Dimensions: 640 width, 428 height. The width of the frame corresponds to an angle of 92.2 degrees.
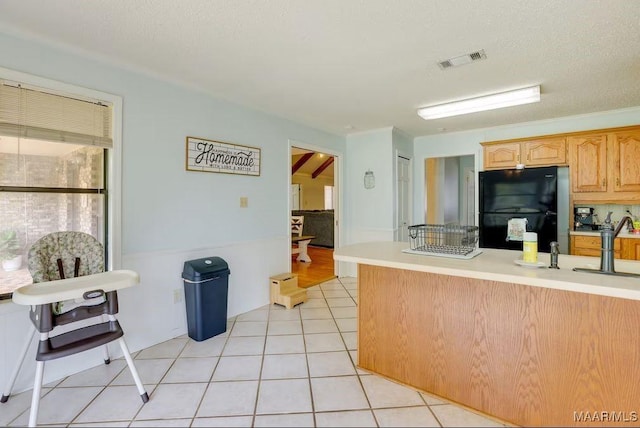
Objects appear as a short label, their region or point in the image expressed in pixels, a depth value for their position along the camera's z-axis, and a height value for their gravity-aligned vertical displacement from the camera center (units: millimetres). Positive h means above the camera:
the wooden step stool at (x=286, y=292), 3555 -943
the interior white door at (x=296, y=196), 10791 +575
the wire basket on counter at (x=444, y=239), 1963 -184
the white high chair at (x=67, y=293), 1612 -429
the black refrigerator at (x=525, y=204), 3713 +106
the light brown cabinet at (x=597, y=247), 3195 -379
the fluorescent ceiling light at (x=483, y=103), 2930 +1132
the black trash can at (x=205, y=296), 2697 -754
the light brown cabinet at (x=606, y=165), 3422 +543
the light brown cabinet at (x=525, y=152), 3832 +781
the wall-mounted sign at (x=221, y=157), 2915 +566
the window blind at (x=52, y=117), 1960 +661
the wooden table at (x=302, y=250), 6242 -774
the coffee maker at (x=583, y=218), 3795 -75
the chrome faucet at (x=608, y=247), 1538 -175
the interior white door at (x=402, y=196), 4698 +257
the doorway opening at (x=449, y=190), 5527 +442
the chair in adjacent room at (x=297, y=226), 7383 -330
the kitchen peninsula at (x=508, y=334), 1413 -663
